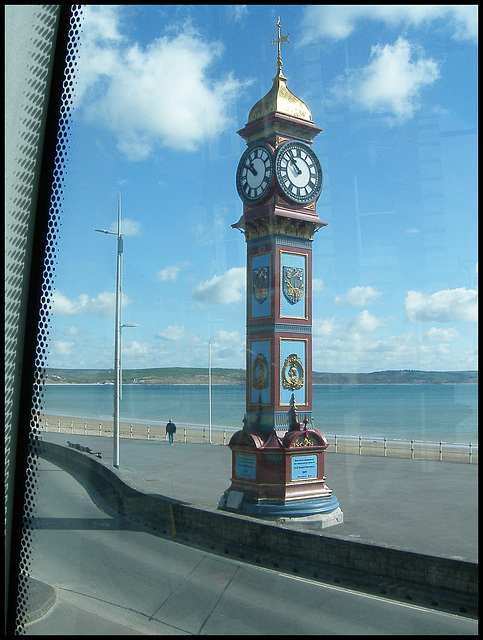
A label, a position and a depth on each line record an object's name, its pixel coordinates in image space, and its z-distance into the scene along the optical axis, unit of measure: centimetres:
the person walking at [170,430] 2467
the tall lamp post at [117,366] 1584
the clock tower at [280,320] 1077
